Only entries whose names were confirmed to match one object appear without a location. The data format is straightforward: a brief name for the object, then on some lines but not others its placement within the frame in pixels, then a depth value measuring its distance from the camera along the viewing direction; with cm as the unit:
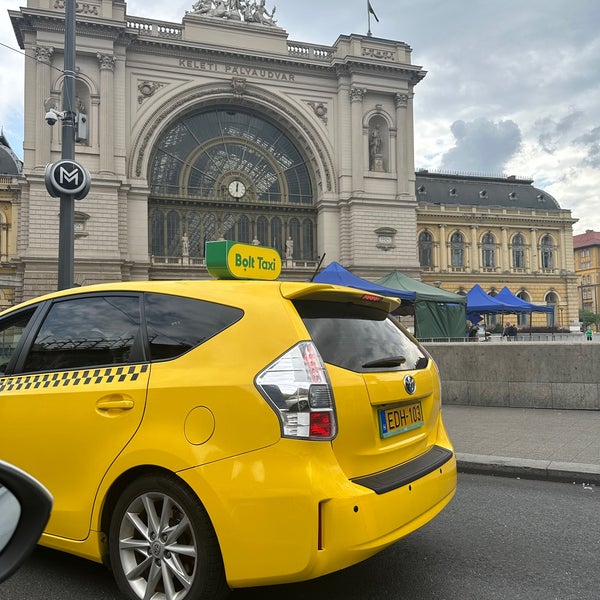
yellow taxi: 256
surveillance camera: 1159
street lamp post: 976
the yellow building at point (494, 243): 6297
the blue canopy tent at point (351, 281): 1823
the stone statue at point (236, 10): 4438
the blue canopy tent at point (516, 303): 2854
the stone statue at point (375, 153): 4597
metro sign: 964
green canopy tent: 1986
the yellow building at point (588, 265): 10719
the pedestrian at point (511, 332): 3750
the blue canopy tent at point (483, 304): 2764
